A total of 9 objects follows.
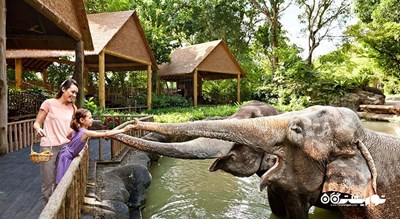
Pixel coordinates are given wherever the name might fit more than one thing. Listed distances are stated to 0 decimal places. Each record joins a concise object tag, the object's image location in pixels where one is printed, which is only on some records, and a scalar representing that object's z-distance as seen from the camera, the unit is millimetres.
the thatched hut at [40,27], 6309
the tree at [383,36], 23922
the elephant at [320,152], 2125
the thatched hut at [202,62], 23484
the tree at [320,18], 32469
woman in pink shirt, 3660
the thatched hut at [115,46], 14406
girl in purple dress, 3457
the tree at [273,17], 34000
